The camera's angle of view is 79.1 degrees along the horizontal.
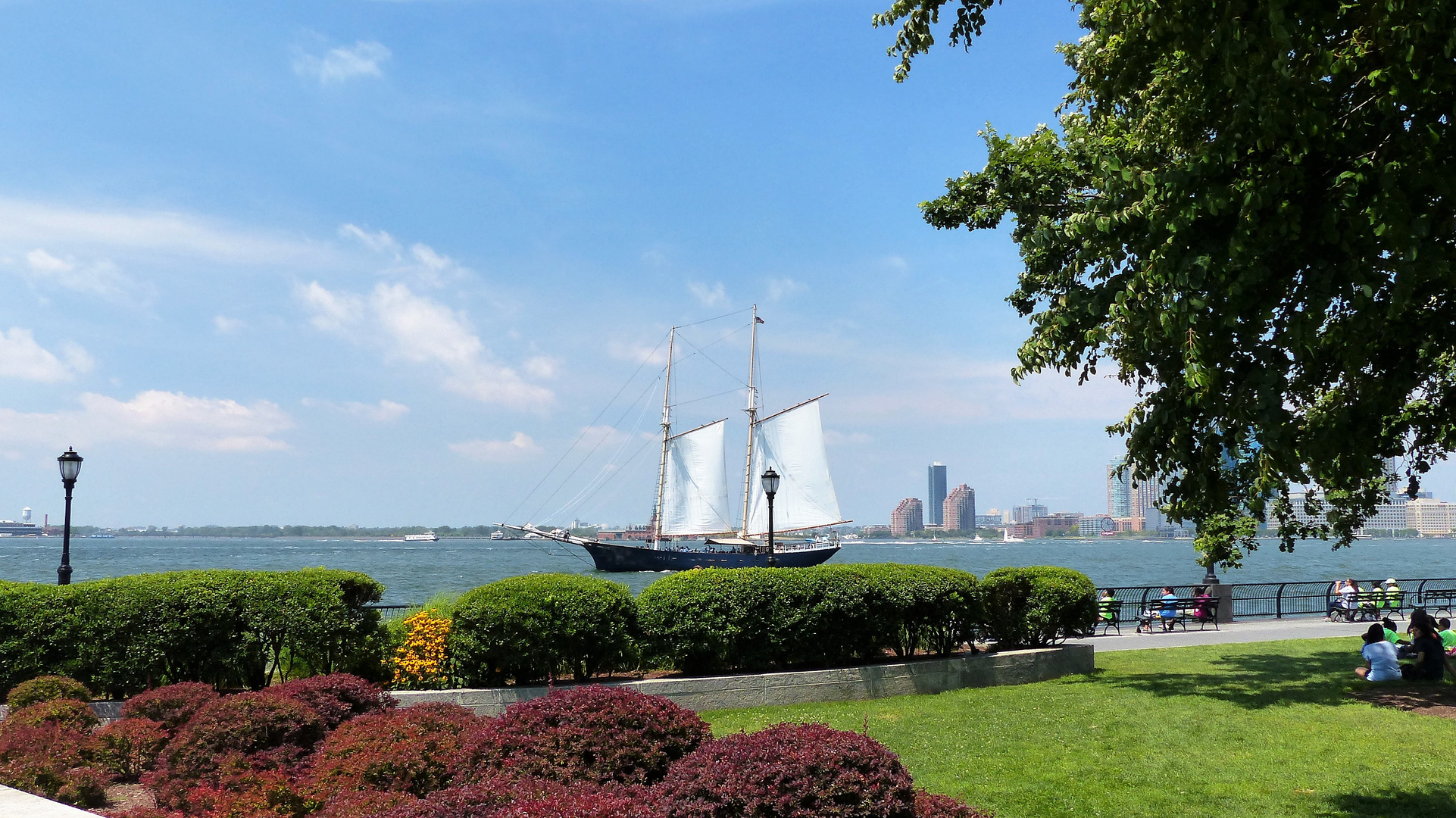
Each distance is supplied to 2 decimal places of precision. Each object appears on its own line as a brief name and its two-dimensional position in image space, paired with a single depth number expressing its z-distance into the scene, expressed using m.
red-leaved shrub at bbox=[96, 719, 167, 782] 7.71
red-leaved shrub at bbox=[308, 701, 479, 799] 6.23
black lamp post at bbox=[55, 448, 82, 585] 17.32
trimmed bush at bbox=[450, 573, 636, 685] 11.64
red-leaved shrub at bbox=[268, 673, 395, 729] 7.90
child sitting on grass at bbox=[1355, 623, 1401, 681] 12.80
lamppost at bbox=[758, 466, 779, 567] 21.22
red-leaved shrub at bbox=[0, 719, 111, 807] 6.85
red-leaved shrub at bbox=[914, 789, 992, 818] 5.09
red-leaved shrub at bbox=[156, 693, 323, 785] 6.93
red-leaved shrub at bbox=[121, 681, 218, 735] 8.56
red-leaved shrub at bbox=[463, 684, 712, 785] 5.96
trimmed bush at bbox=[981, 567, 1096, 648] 14.66
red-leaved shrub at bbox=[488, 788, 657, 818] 4.73
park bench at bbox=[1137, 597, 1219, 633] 22.69
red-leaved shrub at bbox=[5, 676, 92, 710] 9.38
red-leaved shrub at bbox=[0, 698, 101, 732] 8.16
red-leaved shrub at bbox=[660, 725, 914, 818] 4.67
